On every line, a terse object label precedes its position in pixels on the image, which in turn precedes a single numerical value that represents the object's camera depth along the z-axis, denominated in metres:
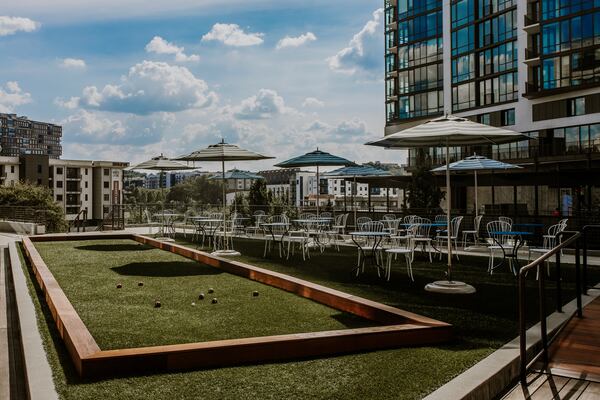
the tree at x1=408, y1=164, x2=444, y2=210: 25.01
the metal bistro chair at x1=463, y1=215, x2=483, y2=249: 13.37
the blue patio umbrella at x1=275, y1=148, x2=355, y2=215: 14.33
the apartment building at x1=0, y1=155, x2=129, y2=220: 95.94
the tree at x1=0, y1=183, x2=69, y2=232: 42.12
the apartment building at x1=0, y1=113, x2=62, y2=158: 195.50
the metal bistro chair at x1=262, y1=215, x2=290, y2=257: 14.56
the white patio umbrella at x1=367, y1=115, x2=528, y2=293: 7.64
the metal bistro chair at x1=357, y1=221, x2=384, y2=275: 11.28
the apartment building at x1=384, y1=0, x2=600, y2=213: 34.75
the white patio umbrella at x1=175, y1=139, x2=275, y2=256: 12.52
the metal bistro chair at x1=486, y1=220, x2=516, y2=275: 9.65
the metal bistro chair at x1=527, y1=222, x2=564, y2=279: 8.86
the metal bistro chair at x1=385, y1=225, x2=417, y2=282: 8.44
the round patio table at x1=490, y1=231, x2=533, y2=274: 9.11
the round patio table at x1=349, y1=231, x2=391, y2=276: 8.97
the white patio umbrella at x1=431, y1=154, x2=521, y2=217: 13.66
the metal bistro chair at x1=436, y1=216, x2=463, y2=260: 12.18
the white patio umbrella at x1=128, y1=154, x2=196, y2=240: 17.48
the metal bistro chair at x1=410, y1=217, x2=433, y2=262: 12.86
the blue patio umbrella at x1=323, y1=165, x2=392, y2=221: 17.48
